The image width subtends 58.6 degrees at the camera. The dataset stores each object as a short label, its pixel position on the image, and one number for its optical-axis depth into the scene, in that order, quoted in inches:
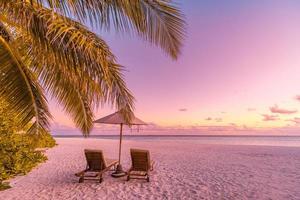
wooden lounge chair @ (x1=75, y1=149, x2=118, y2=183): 285.4
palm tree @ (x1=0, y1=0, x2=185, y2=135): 113.6
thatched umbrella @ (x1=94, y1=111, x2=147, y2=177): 311.2
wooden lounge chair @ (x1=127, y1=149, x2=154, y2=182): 290.8
